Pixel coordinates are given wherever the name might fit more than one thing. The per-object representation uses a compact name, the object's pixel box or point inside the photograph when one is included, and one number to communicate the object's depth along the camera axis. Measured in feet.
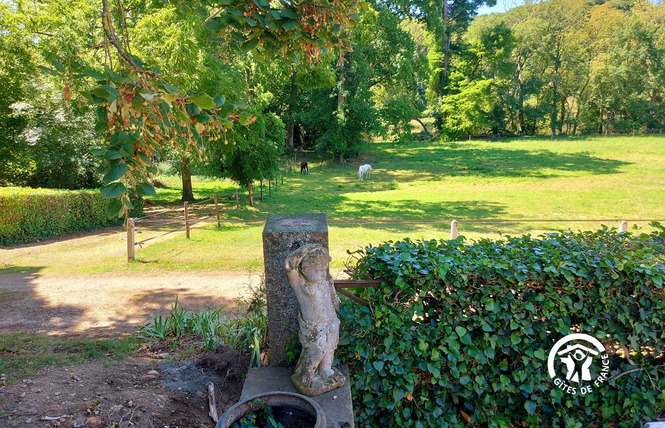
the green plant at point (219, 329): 14.76
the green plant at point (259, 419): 9.55
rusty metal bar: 12.91
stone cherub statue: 10.75
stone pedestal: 11.87
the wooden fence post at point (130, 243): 34.97
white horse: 89.22
